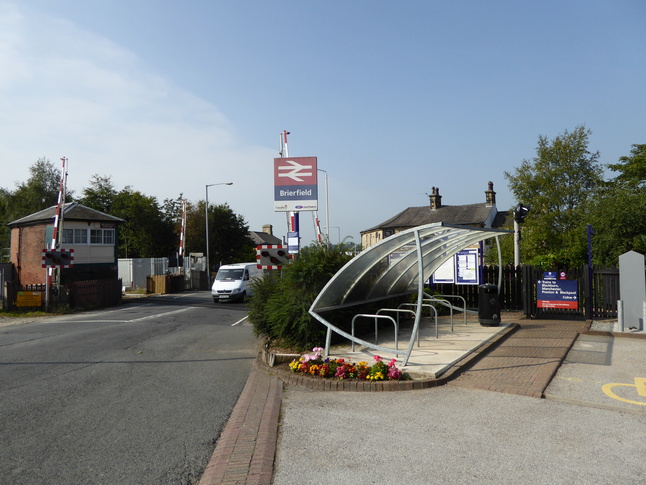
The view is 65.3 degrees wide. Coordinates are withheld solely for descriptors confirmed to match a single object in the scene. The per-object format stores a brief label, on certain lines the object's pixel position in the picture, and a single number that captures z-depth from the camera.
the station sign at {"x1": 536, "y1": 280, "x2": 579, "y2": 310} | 12.82
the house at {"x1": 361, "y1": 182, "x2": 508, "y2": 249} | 57.97
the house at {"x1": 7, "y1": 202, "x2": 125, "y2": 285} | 28.43
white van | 23.34
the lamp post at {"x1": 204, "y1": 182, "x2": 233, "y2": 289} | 39.18
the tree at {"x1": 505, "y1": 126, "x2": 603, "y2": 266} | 31.16
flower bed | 6.96
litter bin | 11.71
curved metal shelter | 7.80
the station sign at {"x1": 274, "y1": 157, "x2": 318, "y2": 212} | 13.13
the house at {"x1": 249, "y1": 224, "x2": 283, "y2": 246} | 80.36
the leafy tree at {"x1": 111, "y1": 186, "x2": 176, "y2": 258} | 48.12
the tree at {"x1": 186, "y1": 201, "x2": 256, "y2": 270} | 47.50
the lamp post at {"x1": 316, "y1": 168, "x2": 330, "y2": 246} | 40.41
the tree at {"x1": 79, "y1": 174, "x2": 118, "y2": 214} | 56.56
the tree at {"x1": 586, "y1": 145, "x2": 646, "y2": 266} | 22.06
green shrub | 9.10
